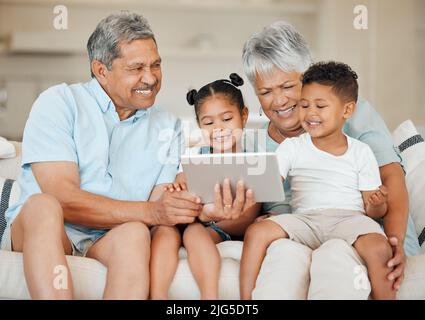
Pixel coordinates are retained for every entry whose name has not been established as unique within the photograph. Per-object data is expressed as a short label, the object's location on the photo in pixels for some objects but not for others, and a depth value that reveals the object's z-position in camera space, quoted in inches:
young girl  101.1
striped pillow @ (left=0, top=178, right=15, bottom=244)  116.0
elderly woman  98.0
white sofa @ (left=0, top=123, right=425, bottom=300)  100.9
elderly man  104.9
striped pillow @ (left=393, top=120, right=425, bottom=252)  115.1
